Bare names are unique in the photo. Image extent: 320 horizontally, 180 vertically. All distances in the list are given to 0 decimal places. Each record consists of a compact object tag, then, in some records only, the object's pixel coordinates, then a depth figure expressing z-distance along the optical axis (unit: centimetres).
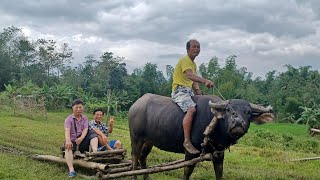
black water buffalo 540
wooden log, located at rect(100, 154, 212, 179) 570
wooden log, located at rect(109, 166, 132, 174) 664
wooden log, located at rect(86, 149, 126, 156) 691
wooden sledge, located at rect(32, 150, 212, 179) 579
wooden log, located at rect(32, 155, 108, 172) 654
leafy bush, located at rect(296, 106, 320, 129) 3042
